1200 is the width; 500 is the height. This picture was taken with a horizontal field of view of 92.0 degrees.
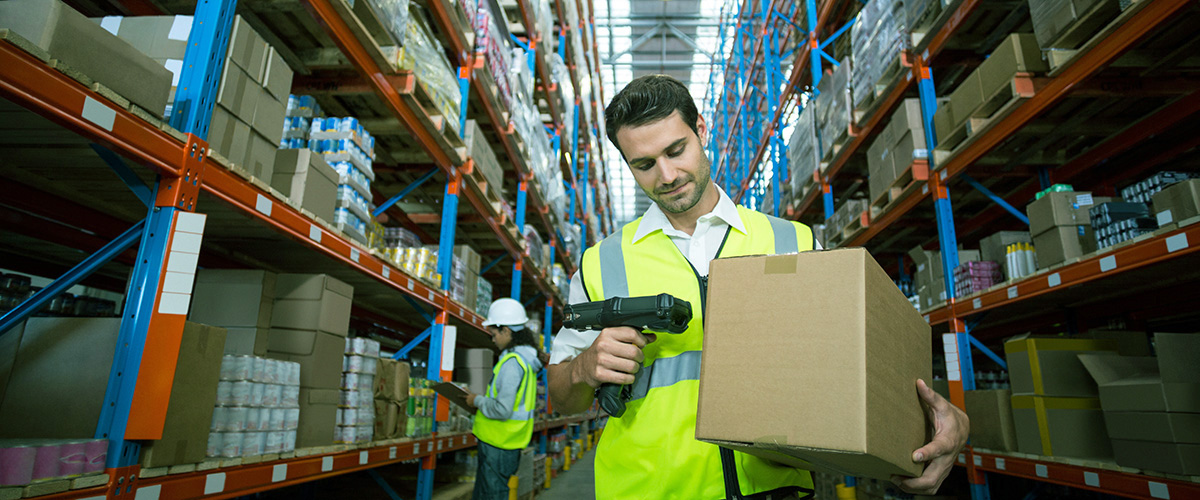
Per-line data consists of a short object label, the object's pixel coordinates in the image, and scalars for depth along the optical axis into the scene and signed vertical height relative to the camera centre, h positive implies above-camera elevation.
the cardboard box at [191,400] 1.83 -0.11
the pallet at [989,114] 3.30 +1.68
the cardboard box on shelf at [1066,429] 3.04 -0.22
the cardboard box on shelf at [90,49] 1.50 +0.86
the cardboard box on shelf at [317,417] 2.71 -0.22
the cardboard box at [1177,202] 2.40 +0.79
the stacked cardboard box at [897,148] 4.51 +1.93
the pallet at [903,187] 4.43 +1.59
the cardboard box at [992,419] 3.49 -0.21
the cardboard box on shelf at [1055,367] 3.15 +0.11
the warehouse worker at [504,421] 4.04 -0.33
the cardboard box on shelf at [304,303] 2.75 +0.32
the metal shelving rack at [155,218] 1.50 +0.46
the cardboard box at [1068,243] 3.14 +0.77
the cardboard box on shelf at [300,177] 2.66 +0.88
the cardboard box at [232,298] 2.63 +0.31
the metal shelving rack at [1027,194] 2.56 +1.50
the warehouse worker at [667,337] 1.24 +0.10
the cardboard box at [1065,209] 3.16 +0.96
